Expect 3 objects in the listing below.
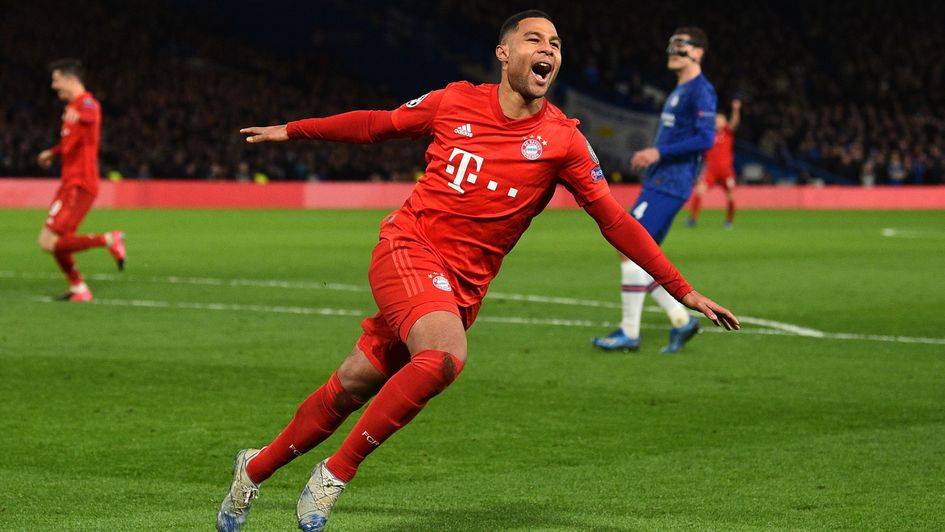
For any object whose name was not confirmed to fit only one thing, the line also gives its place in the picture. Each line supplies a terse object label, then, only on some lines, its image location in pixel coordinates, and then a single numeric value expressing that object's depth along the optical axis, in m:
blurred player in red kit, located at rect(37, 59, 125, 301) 14.12
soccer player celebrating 5.32
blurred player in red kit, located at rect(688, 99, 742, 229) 29.95
